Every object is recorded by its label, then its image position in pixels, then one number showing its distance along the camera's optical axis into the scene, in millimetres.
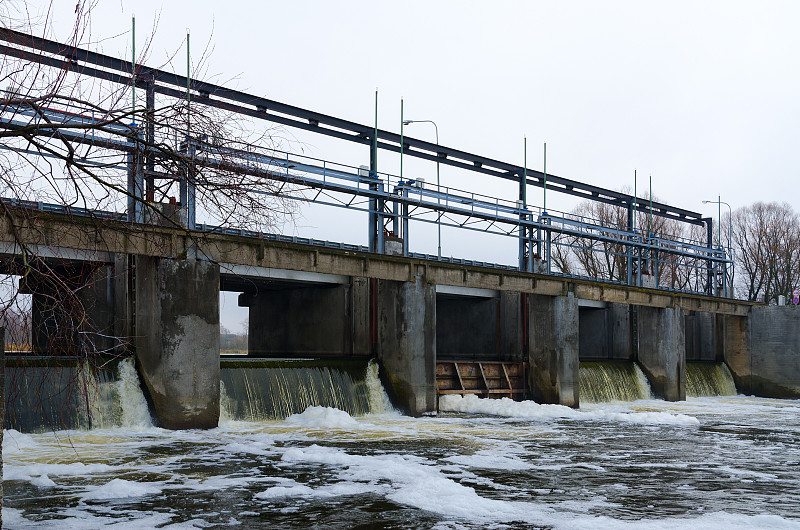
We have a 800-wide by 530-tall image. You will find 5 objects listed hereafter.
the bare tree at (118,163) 6094
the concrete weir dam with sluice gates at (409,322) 20062
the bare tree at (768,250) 66438
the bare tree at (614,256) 61969
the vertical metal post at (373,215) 32531
